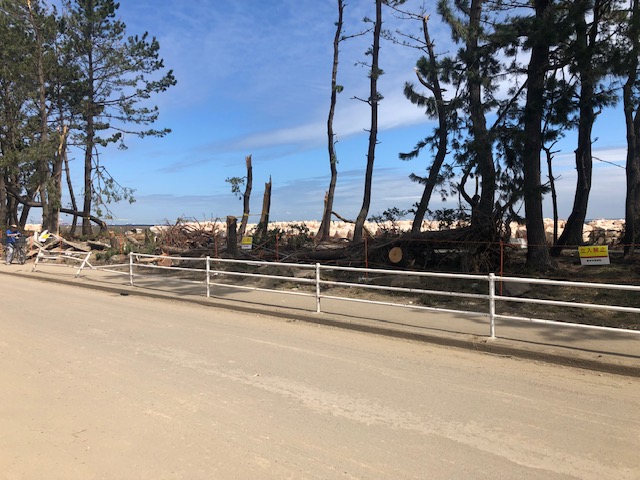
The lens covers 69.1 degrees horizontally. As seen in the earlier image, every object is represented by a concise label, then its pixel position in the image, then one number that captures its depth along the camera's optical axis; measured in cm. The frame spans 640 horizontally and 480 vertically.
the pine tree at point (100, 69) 3083
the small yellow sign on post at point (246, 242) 1478
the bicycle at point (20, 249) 2342
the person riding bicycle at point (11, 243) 2318
